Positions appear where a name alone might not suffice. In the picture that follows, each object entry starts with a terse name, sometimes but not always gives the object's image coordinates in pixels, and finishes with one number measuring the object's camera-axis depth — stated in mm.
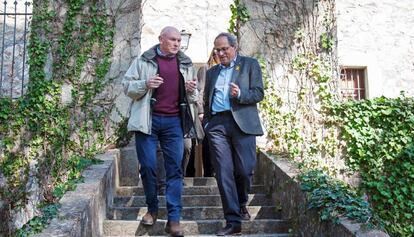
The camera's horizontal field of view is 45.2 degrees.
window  11023
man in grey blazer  4398
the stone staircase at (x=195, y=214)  4438
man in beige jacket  4227
